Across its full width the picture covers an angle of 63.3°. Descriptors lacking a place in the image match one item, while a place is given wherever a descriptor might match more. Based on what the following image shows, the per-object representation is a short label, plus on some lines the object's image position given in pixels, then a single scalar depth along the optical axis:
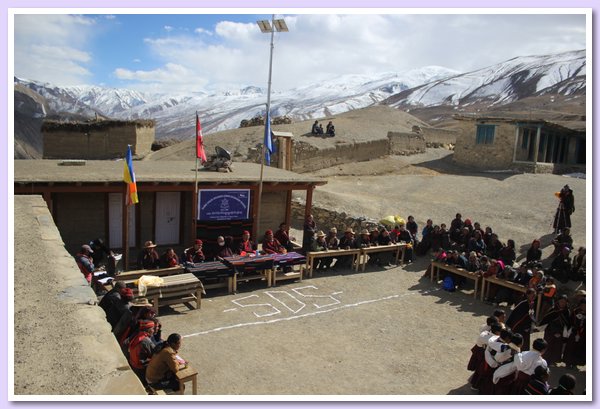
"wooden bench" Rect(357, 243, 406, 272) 13.44
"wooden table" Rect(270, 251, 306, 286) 11.72
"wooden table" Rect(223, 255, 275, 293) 11.12
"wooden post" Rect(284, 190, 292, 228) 15.70
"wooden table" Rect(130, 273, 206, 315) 9.36
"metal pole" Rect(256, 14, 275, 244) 12.66
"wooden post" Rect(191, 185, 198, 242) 12.90
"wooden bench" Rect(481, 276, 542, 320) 10.31
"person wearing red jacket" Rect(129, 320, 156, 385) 6.30
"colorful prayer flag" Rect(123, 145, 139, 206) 10.62
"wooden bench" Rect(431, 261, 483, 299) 11.69
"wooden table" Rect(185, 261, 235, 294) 10.67
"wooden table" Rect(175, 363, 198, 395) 6.19
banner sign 13.26
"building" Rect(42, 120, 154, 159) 28.52
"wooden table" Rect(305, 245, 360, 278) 12.53
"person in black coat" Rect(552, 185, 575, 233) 15.23
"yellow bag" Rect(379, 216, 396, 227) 16.35
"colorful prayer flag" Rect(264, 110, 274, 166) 13.06
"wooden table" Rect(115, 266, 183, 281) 9.80
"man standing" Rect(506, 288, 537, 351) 8.18
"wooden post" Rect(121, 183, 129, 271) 11.52
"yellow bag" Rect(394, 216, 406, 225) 16.32
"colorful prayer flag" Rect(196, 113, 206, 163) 11.94
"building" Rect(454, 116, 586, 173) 27.17
